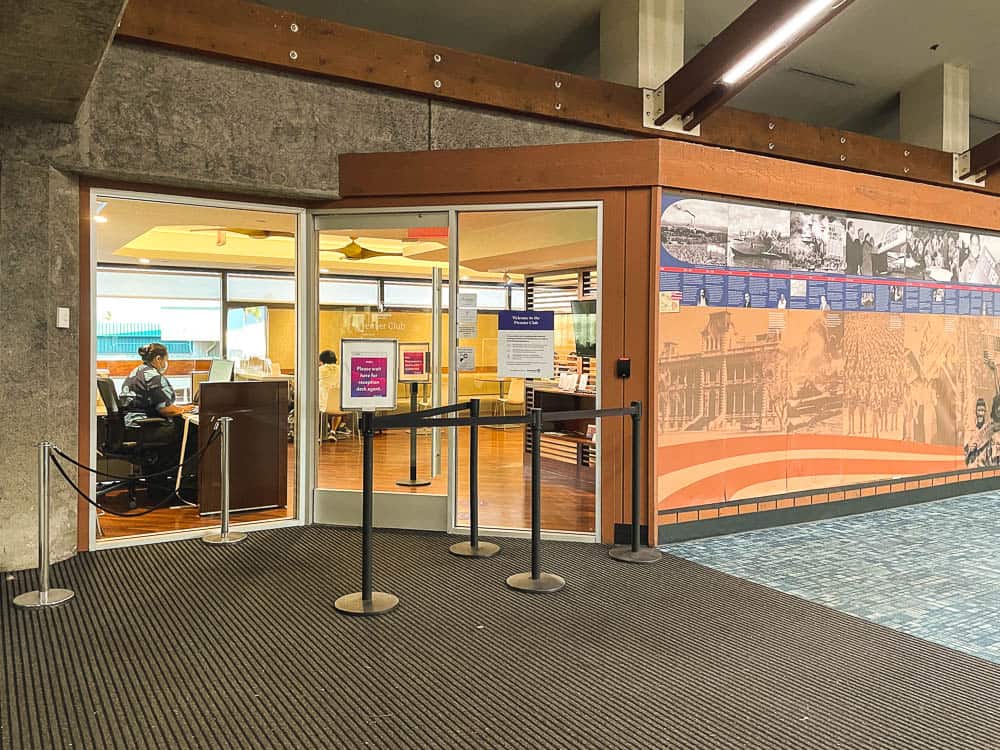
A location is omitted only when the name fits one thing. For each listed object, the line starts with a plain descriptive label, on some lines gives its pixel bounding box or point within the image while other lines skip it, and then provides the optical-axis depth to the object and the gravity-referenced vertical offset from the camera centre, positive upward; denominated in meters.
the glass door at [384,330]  5.86 +0.25
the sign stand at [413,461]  5.91 -0.73
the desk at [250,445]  6.34 -0.66
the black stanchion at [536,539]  4.52 -1.01
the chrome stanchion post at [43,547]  4.20 -0.99
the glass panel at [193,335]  5.99 +0.22
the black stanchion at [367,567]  4.06 -1.06
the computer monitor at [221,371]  6.48 -0.07
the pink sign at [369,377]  5.93 -0.10
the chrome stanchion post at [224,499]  5.43 -0.94
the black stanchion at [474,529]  5.23 -1.10
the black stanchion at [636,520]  5.18 -1.03
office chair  6.76 -0.68
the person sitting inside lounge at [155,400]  6.59 -0.32
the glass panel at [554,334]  5.71 +0.22
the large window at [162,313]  5.93 +0.40
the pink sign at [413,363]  5.92 +0.00
